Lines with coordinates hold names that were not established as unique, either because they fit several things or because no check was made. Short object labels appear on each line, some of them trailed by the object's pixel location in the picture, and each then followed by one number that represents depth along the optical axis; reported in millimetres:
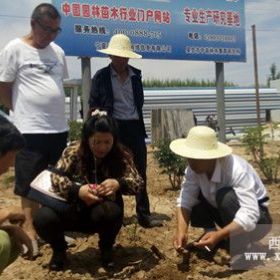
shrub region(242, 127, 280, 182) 5973
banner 6699
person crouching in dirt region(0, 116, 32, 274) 1919
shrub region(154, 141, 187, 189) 5656
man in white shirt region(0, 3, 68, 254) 3352
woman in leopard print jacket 2904
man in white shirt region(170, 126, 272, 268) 2705
